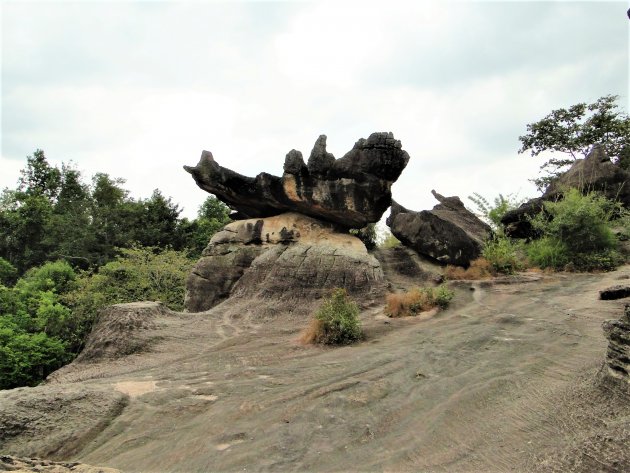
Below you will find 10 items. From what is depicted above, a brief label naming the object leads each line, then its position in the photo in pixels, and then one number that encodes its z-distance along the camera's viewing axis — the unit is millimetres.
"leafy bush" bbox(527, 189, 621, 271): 13805
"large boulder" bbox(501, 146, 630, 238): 16625
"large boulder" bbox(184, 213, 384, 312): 13266
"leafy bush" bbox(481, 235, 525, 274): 14539
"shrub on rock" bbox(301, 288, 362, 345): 9992
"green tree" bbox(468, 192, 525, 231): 18258
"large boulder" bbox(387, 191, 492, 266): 14938
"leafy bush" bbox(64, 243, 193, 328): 19375
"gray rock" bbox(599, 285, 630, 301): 10091
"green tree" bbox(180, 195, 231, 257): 30844
